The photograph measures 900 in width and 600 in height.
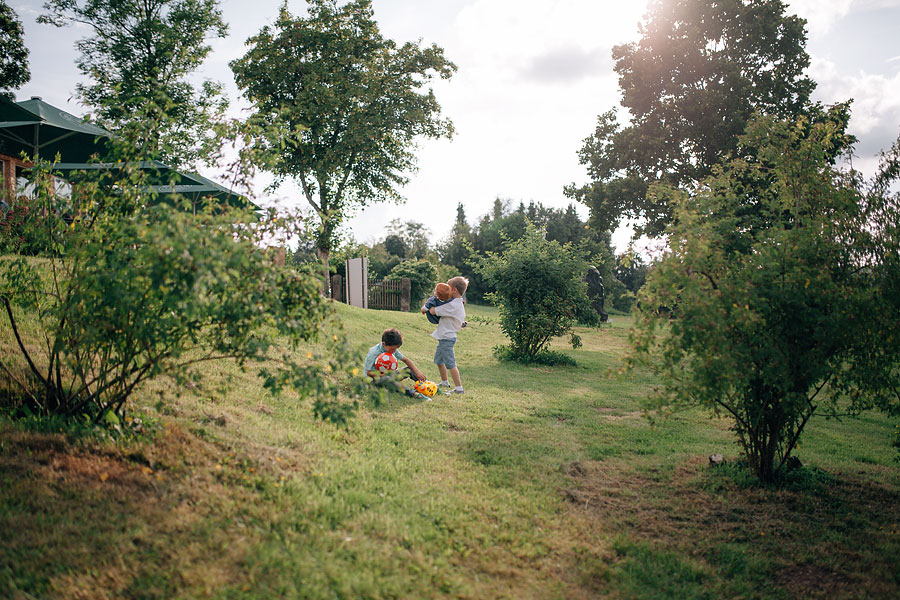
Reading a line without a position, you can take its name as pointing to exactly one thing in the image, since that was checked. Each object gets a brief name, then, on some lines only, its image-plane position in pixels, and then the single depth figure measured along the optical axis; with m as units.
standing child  8.14
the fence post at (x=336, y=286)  21.70
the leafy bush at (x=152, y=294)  2.95
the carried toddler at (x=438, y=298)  8.23
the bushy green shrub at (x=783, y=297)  4.06
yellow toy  7.59
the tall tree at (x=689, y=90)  20.38
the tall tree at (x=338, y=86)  20.81
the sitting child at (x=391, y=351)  7.48
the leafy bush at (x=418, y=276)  24.89
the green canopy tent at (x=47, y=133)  10.73
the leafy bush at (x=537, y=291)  12.33
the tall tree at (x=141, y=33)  21.09
